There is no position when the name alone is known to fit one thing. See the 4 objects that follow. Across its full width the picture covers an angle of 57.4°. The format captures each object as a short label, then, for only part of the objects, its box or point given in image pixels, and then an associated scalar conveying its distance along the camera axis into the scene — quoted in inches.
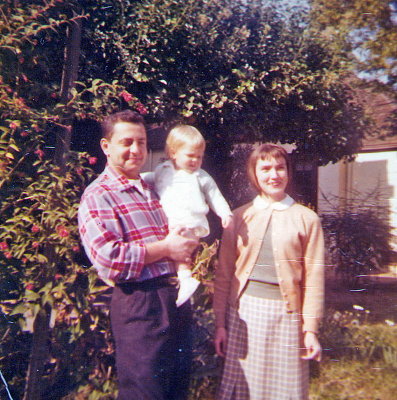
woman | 66.5
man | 58.4
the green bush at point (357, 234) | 84.1
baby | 67.1
